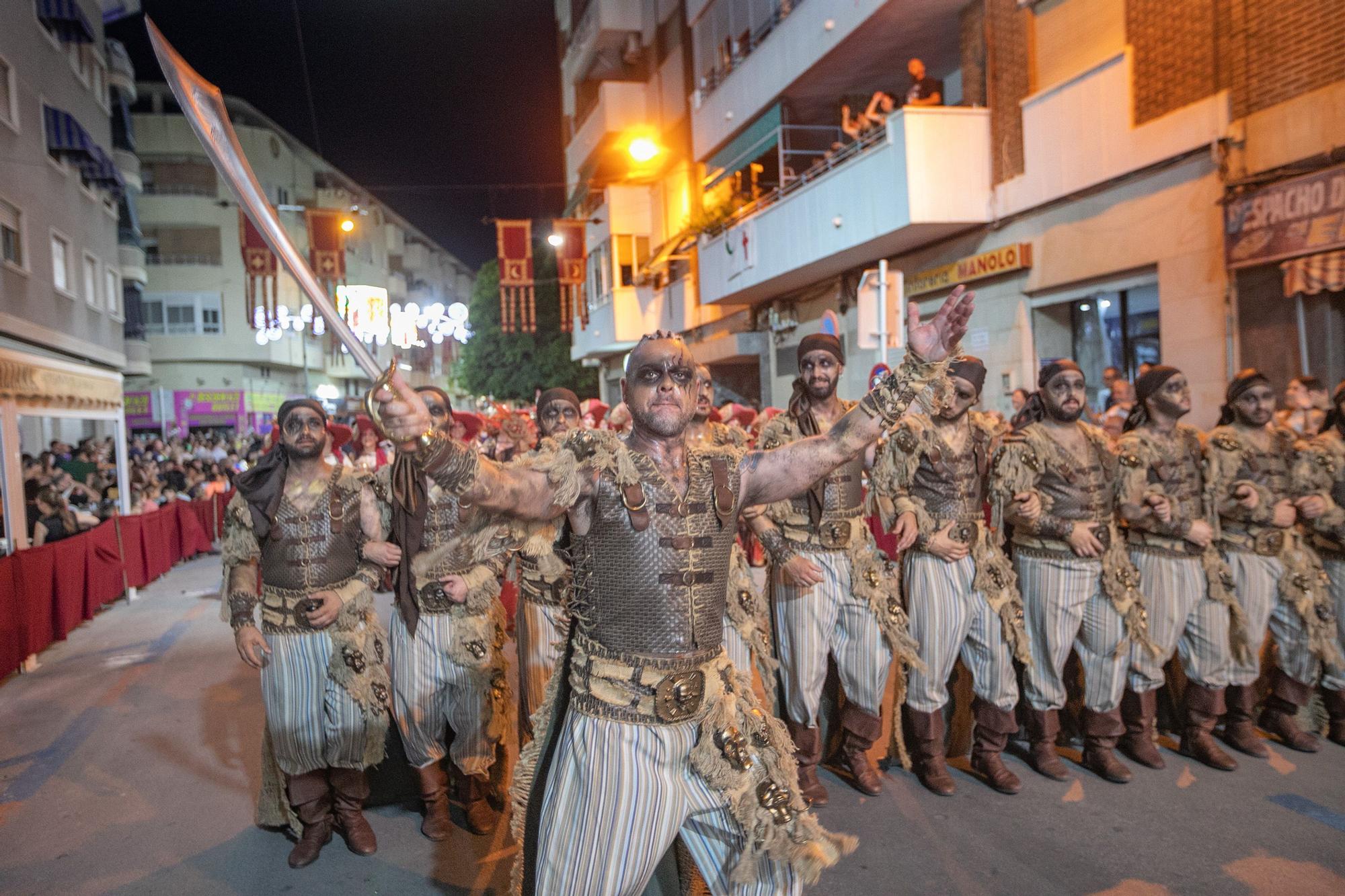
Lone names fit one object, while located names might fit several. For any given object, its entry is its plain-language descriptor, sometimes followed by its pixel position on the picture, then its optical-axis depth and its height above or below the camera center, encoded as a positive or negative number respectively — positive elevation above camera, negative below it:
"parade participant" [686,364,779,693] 4.96 -1.09
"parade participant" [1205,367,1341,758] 5.45 -0.95
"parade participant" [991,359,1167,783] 5.18 -0.93
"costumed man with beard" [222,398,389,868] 4.51 -0.84
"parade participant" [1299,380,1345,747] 5.52 -0.72
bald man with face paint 2.67 -0.78
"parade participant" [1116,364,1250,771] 5.32 -1.05
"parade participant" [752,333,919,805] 5.09 -1.00
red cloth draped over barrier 8.39 -1.31
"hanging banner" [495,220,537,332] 24.89 +5.52
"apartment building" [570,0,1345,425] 9.20 +3.42
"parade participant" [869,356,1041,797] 5.13 -0.94
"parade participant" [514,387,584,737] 4.94 -1.10
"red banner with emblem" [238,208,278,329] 21.02 +4.82
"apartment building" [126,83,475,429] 41.00 +8.35
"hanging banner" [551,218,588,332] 28.25 +6.26
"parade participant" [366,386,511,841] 4.76 -1.15
